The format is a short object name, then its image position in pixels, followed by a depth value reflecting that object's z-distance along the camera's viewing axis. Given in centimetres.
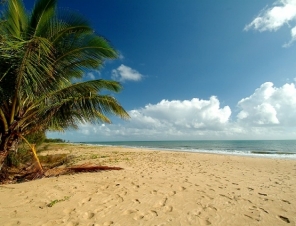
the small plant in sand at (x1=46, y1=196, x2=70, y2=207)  376
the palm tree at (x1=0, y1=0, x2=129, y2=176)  510
